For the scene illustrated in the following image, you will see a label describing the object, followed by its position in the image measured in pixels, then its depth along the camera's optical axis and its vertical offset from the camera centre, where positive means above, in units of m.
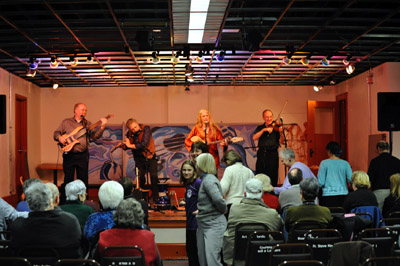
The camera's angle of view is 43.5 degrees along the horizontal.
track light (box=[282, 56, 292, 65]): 10.32 +1.48
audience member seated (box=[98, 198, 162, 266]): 3.73 -0.76
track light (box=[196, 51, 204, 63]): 9.77 +1.50
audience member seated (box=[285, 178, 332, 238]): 4.56 -0.73
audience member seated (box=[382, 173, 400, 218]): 5.68 -0.77
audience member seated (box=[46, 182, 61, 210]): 4.48 -0.54
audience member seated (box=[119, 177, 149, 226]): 5.52 -0.59
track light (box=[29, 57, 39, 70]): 10.18 +1.44
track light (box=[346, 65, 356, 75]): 10.45 +1.30
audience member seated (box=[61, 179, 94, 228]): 4.75 -0.68
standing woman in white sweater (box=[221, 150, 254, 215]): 5.92 -0.58
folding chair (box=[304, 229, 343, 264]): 4.19 -0.95
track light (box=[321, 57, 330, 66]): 10.41 +1.45
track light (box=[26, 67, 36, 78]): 10.57 +1.30
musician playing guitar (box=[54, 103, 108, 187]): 8.80 -0.14
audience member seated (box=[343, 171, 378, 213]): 5.48 -0.71
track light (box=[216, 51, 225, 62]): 9.74 +1.50
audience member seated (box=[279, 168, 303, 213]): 5.29 -0.68
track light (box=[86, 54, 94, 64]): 10.13 +1.51
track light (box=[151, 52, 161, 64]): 9.84 +1.49
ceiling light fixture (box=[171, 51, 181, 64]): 10.03 +1.47
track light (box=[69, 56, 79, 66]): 10.32 +1.51
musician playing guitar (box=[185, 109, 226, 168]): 8.88 -0.02
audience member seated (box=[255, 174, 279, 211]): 5.89 -0.76
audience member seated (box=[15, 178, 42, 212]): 5.16 -0.73
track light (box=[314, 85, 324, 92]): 14.10 +1.26
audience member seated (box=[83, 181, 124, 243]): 4.11 -0.66
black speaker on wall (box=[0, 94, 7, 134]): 8.46 +0.32
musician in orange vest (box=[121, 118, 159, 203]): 8.94 -0.41
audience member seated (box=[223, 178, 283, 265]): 4.64 -0.76
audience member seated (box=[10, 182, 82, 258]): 3.74 -0.72
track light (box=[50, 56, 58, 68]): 10.09 +1.45
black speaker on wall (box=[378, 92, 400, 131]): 9.34 +0.36
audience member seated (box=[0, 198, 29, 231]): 4.79 -0.77
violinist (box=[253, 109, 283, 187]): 9.54 -0.33
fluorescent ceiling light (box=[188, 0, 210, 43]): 7.03 +1.76
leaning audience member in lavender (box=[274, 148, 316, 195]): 6.17 -0.39
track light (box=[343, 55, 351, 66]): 10.21 +1.47
